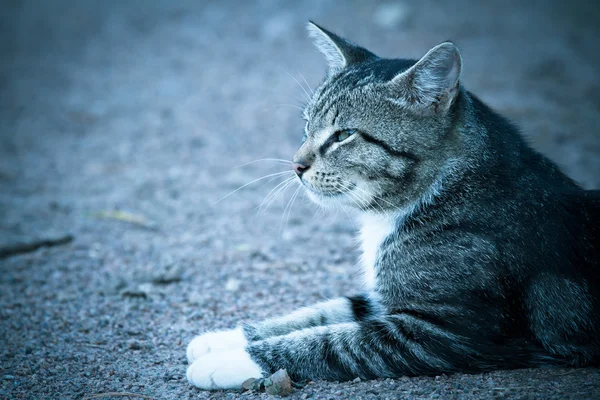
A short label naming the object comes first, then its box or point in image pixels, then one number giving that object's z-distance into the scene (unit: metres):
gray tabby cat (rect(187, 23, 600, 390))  5.80
